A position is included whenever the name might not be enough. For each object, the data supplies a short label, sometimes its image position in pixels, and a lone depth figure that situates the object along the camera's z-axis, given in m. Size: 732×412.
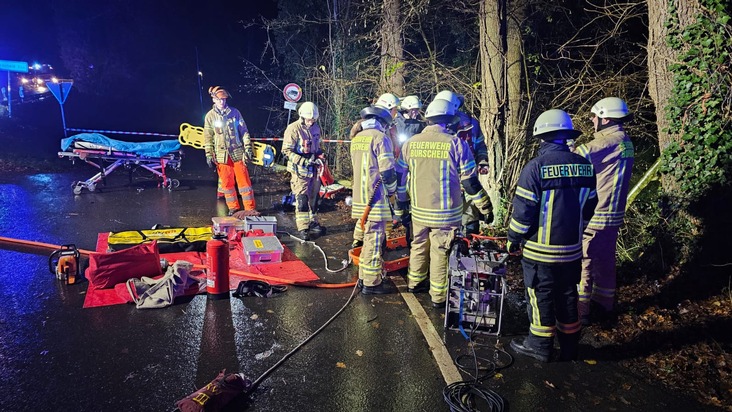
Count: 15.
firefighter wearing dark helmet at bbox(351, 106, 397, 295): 5.54
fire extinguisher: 5.11
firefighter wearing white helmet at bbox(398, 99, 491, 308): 5.05
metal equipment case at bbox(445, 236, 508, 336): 4.55
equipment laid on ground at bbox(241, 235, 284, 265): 6.50
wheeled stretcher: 10.98
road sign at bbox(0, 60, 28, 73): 23.56
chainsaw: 5.58
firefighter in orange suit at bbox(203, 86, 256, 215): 8.79
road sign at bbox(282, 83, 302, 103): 11.24
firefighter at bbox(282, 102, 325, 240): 8.00
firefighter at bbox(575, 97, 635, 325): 4.86
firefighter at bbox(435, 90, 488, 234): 6.36
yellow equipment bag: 6.84
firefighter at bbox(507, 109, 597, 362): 4.03
